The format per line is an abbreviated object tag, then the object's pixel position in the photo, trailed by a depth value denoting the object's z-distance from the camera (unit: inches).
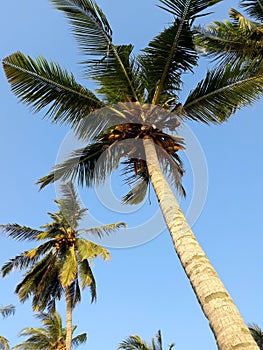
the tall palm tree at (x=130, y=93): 256.8
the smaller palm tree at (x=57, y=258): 693.7
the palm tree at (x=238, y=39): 406.6
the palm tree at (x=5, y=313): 866.8
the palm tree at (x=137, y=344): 674.8
